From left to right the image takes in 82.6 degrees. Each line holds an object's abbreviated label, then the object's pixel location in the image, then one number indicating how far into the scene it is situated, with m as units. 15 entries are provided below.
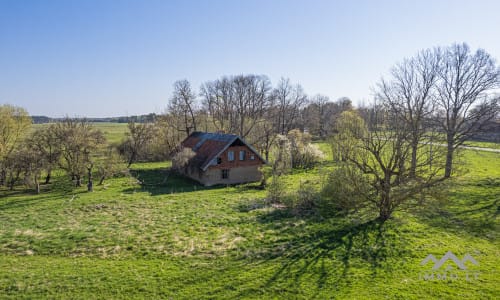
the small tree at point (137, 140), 44.06
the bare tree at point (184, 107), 49.10
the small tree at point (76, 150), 29.50
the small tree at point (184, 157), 33.72
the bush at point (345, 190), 18.06
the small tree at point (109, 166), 30.69
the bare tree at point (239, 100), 52.38
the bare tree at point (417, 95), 26.44
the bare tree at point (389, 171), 17.14
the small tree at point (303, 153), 41.66
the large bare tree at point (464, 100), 29.33
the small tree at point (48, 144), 29.19
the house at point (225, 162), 32.16
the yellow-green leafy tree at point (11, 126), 33.68
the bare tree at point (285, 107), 56.00
